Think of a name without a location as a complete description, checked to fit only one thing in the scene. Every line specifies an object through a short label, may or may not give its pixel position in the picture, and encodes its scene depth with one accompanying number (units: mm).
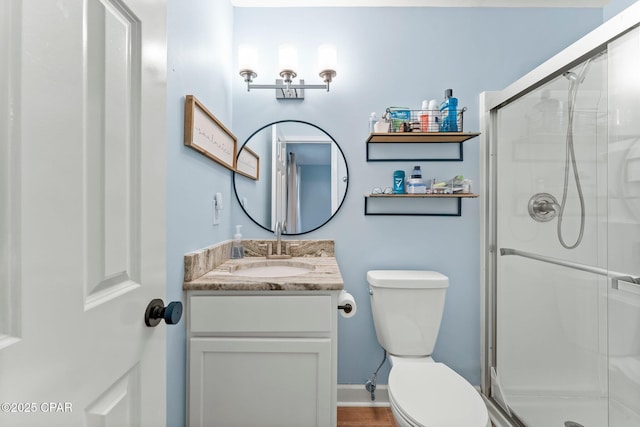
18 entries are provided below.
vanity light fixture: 1680
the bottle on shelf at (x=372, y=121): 1731
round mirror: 1845
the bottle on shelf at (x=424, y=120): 1681
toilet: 1337
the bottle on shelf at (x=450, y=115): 1669
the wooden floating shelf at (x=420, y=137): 1646
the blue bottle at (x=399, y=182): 1746
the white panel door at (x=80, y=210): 347
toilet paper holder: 1234
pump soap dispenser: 1734
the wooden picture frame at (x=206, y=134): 1150
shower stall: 1022
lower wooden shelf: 1826
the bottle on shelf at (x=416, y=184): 1708
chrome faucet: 1759
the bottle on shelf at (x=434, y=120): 1682
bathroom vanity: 1178
